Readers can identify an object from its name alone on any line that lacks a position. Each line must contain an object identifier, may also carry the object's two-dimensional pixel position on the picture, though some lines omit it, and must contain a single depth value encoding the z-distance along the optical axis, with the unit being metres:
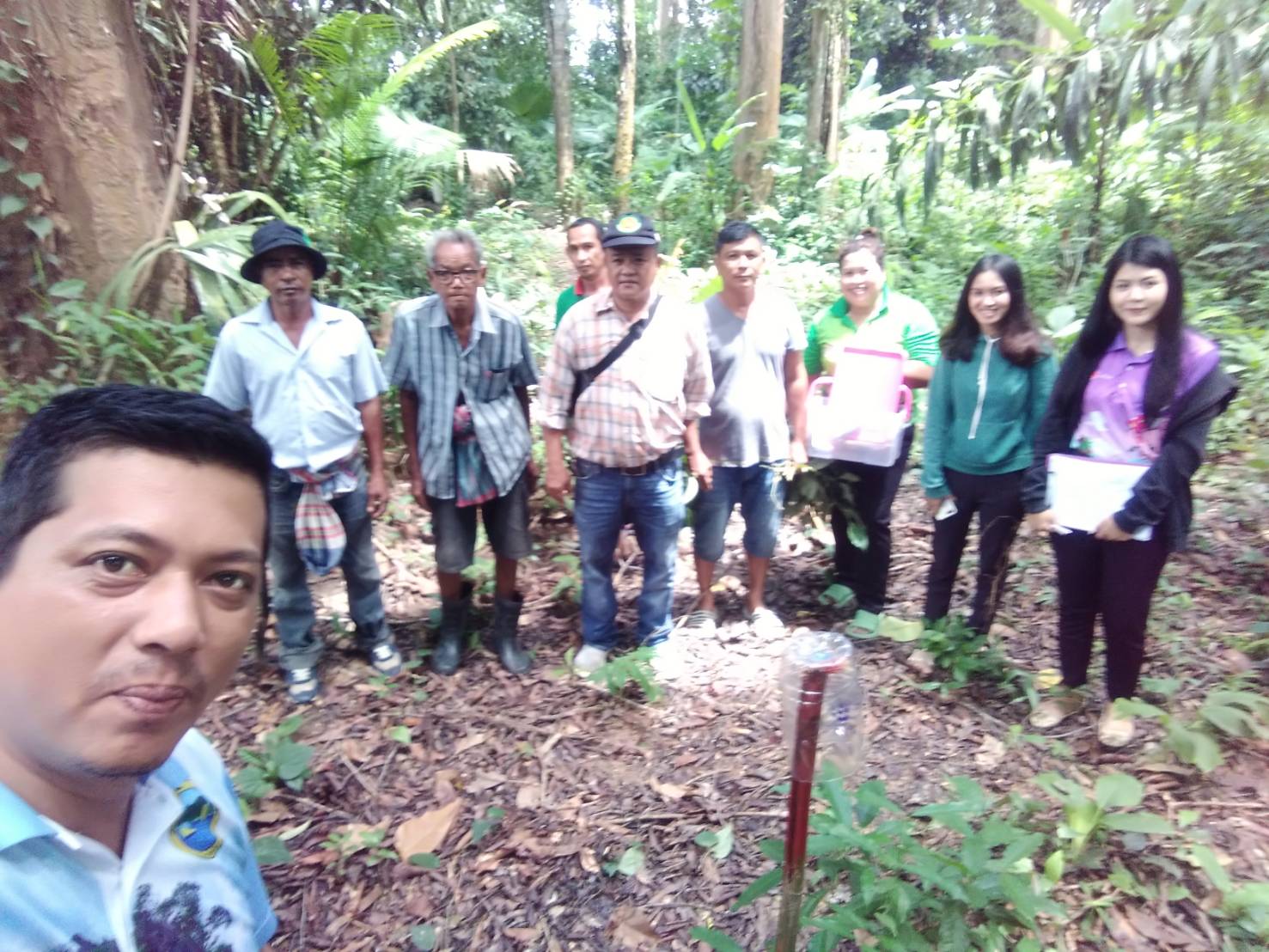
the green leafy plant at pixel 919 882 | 1.96
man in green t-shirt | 3.94
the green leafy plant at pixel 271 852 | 2.51
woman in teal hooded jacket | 3.11
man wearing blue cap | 3.25
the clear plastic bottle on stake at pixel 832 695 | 1.49
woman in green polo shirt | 3.49
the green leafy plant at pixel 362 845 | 2.66
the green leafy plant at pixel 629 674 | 3.39
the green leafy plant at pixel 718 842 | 2.63
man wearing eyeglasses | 3.28
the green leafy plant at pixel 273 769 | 2.91
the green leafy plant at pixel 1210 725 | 2.63
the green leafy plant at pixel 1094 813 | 2.32
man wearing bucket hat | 3.09
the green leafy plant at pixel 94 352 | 3.89
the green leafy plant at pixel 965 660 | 3.42
